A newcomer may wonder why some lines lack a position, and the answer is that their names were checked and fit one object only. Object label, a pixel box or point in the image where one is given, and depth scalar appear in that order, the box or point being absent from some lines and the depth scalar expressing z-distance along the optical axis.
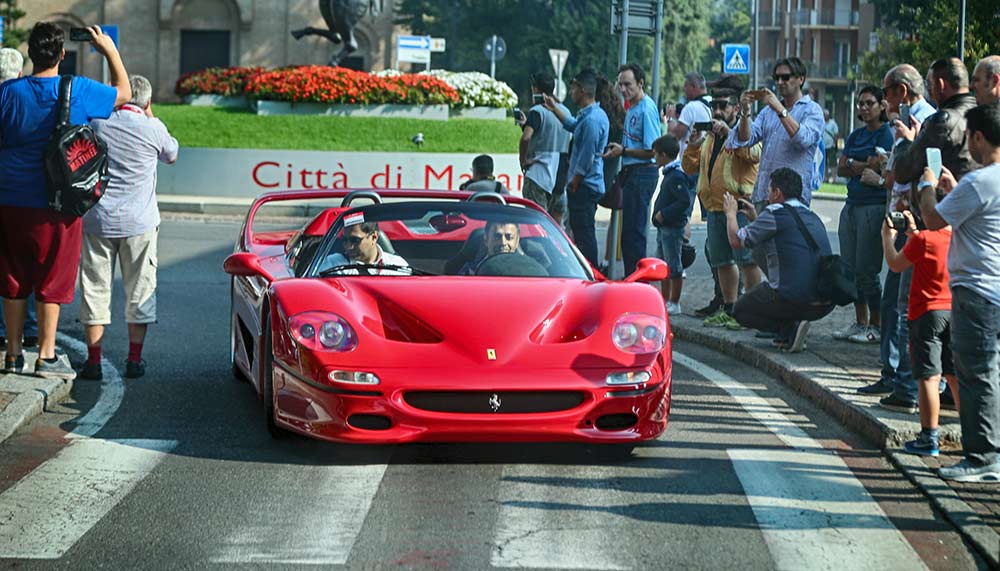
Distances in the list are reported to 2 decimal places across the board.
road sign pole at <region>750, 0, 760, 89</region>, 53.93
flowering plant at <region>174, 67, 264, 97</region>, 34.66
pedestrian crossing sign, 31.97
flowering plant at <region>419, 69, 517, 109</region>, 34.59
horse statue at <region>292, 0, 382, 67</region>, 37.81
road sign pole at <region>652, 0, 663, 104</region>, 19.17
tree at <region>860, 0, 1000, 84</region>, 28.83
